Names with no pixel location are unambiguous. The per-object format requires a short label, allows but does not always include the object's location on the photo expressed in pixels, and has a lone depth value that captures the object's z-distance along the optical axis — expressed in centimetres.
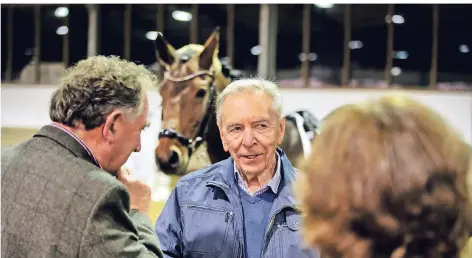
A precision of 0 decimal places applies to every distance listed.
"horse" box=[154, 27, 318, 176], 285
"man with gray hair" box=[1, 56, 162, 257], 96
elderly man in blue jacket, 137
